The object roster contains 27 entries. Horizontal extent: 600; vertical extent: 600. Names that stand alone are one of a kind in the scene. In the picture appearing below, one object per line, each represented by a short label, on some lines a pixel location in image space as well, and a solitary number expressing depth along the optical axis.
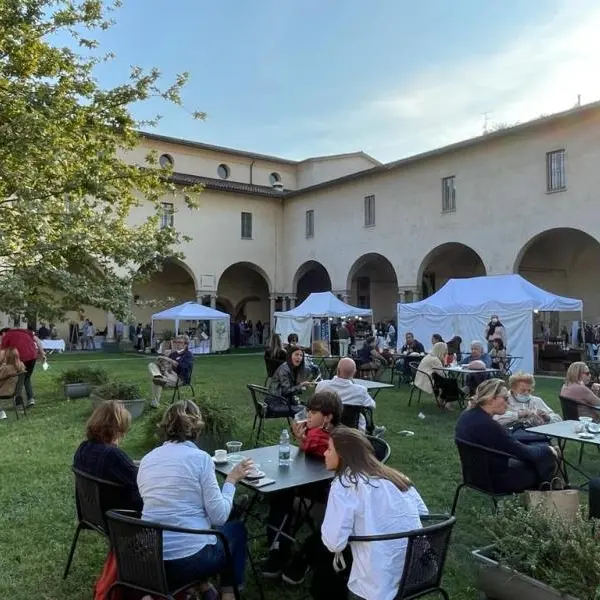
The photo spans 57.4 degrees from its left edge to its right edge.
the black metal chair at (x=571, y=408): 5.64
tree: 7.22
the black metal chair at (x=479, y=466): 3.96
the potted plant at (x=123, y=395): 7.96
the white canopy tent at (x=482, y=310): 14.52
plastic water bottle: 3.63
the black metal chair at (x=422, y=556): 2.35
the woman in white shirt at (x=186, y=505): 2.64
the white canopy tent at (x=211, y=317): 22.03
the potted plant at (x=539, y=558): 2.56
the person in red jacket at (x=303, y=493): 3.54
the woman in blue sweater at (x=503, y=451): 3.98
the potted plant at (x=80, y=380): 10.04
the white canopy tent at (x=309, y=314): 19.39
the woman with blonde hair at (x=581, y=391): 5.70
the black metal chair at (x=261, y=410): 6.77
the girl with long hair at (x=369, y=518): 2.38
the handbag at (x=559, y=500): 3.37
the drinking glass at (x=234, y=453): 3.77
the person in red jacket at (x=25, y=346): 9.09
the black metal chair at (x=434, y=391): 9.27
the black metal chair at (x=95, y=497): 3.11
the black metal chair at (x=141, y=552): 2.45
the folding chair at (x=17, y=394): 8.23
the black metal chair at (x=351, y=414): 5.80
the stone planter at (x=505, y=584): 2.71
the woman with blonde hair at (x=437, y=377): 9.09
